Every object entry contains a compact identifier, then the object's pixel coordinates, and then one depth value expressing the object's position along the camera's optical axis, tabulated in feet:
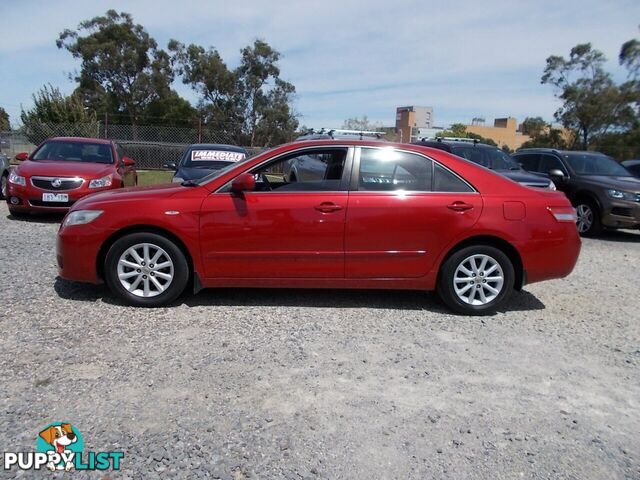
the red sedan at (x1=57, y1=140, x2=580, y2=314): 14.88
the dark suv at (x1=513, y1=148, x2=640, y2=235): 30.45
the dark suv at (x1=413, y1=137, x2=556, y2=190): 32.76
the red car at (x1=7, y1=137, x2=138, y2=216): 27.50
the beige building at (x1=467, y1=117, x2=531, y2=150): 324.80
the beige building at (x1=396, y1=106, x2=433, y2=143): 323.57
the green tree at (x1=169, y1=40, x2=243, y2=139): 108.68
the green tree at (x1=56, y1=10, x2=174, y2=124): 114.52
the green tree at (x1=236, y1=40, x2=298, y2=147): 105.29
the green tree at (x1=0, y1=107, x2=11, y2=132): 126.62
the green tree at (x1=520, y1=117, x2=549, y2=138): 130.11
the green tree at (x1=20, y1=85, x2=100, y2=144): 80.61
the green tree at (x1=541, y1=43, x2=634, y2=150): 105.60
